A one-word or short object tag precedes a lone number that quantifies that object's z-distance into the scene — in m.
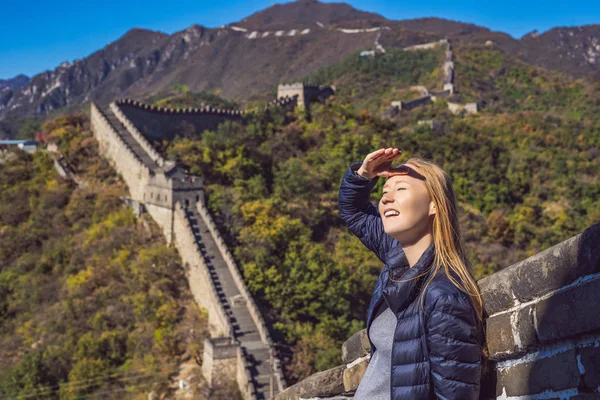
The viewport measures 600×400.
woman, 2.69
